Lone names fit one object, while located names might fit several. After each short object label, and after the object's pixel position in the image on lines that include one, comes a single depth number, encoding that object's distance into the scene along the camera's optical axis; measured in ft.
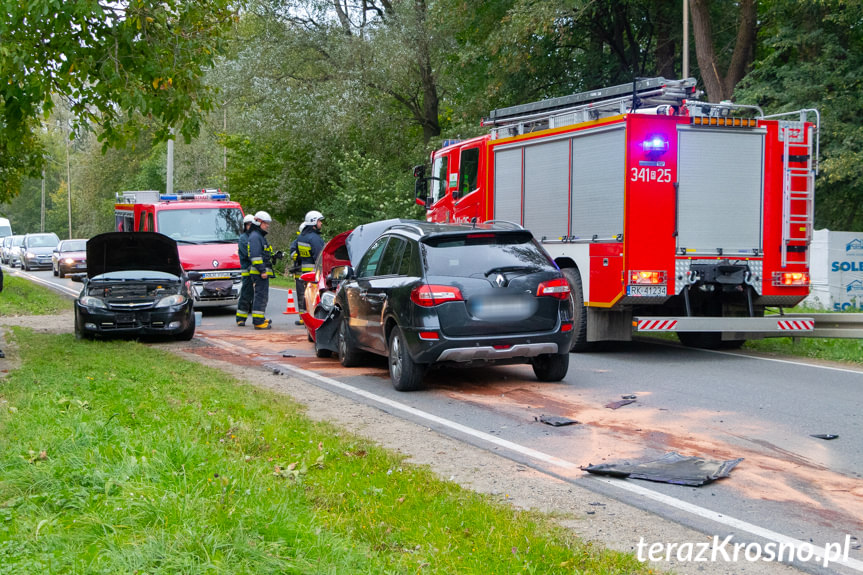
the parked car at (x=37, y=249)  149.79
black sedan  44.96
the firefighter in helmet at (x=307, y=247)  51.47
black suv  29.74
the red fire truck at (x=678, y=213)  38.14
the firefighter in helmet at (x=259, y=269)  52.95
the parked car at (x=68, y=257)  120.06
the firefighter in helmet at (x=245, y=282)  53.36
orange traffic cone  60.08
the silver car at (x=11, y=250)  168.25
